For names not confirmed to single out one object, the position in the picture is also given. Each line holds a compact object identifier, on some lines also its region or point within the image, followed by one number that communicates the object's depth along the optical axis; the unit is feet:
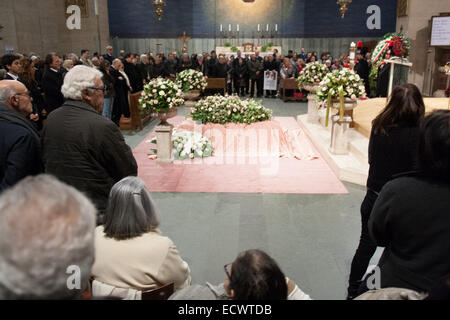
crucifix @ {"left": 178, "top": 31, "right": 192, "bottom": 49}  56.84
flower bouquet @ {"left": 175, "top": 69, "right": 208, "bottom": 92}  31.04
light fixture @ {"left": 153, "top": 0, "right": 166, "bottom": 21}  39.69
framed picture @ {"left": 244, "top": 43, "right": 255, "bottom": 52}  53.09
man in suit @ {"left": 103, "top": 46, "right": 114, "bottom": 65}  36.60
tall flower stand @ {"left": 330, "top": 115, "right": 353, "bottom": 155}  20.03
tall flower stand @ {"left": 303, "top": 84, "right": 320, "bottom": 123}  28.76
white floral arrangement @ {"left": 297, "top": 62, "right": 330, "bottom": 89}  29.14
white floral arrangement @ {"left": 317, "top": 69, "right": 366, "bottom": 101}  19.70
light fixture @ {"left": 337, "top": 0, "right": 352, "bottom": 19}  32.00
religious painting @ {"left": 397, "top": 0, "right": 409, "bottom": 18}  41.32
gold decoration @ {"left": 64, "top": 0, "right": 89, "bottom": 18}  49.94
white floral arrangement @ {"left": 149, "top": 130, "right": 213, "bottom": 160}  20.86
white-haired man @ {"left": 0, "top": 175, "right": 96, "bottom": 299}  2.73
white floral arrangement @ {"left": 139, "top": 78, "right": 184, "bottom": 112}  20.13
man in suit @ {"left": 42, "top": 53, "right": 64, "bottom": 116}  20.54
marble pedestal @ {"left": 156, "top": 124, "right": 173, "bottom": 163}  20.15
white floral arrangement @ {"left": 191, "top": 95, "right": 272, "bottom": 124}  25.32
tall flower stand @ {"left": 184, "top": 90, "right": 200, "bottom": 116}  31.48
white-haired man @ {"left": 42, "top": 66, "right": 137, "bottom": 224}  7.76
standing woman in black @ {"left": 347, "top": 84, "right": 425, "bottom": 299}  7.80
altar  52.20
